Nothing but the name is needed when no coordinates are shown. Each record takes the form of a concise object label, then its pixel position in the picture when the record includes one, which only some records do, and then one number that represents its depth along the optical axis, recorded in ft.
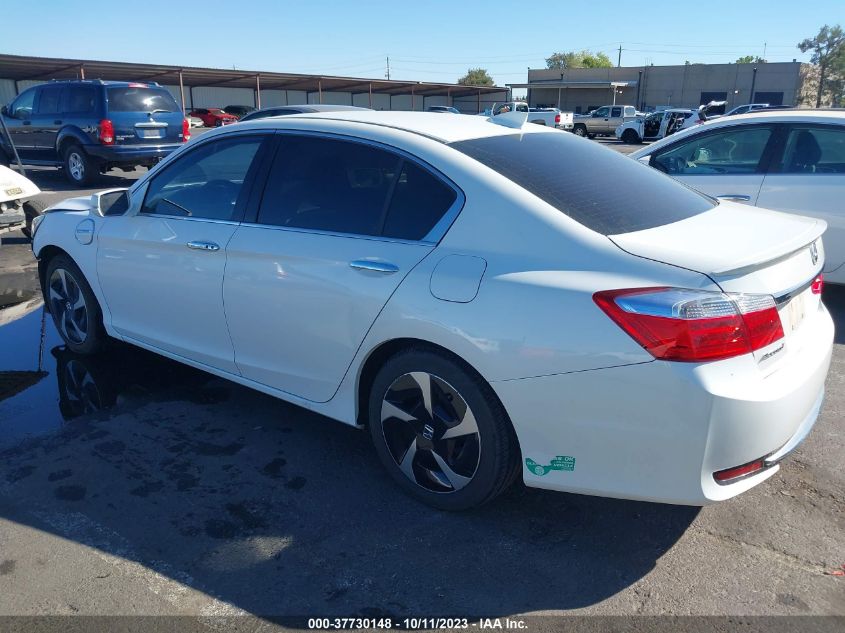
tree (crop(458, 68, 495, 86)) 329.27
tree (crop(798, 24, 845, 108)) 257.75
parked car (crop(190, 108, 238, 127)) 131.61
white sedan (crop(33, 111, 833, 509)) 8.09
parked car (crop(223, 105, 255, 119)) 145.18
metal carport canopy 98.89
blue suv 45.80
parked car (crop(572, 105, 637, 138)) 129.59
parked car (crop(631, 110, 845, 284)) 19.10
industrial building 200.64
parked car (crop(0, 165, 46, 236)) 26.48
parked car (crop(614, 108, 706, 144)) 113.91
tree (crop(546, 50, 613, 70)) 344.08
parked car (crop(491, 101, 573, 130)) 109.29
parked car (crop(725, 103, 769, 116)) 86.92
